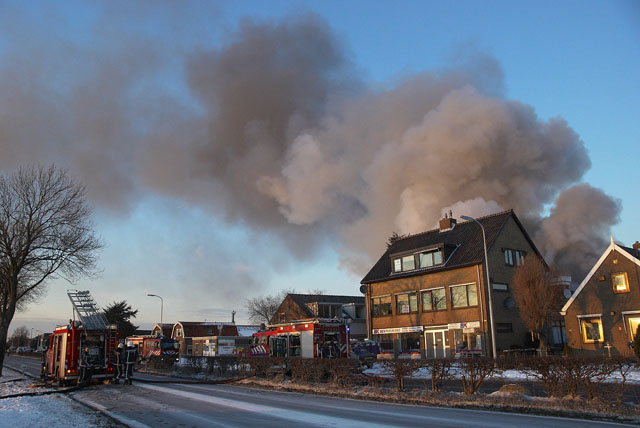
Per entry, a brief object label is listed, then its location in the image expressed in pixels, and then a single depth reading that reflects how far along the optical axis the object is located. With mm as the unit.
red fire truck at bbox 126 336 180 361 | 40562
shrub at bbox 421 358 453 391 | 13016
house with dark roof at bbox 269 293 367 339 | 53219
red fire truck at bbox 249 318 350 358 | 21438
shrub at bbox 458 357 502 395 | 12383
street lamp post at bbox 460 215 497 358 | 23320
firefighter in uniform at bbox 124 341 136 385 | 19266
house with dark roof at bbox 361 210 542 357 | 31953
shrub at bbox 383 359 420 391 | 13906
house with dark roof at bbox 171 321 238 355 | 57781
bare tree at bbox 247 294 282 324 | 80625
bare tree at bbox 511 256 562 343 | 28766
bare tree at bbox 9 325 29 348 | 154375
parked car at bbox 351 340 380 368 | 30991
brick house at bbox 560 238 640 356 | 26156
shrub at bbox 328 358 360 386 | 15688
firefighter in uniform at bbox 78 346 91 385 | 18516
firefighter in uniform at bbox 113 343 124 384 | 19594
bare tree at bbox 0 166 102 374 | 24875
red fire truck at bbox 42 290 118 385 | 18422
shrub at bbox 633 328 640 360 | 21078
